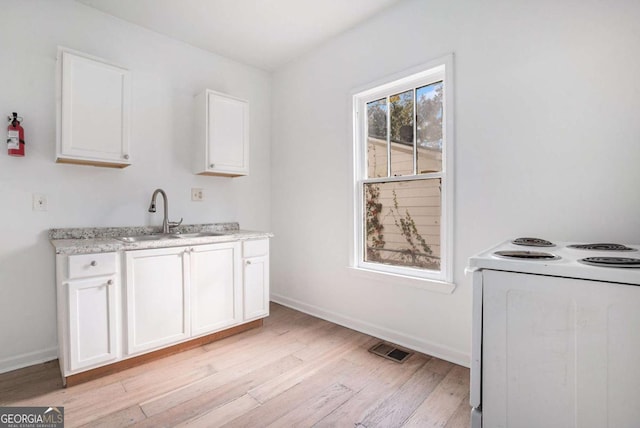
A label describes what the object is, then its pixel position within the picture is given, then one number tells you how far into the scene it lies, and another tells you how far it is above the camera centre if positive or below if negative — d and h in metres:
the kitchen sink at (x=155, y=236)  2.47 -0.21
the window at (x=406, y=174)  2.27 +0.32
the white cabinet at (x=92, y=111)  2.05 +0.72
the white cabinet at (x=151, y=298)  1.86 -0.62
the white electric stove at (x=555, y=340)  0.93 -0.43
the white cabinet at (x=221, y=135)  2.79 +0.73
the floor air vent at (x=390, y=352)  2.25 -1.07
